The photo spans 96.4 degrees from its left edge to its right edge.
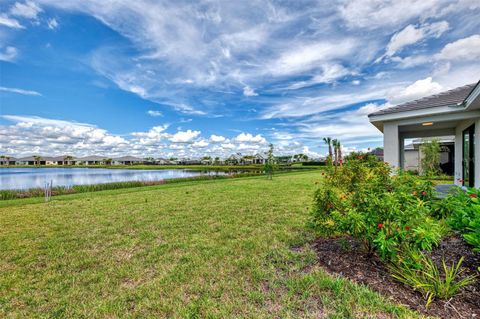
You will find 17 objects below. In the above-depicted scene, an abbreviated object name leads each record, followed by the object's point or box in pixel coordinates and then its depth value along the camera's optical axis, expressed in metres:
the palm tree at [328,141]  41.68
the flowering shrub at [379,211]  2.43
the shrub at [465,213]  2.44
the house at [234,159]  87.38
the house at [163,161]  102.85
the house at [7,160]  86.31
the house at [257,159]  86.47
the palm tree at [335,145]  35.68
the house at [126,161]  101.82
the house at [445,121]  6.91
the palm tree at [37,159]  91.88
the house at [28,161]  93.12
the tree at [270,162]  20.14
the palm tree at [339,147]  33.94
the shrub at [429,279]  2.26
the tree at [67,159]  100.25
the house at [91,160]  103.06
